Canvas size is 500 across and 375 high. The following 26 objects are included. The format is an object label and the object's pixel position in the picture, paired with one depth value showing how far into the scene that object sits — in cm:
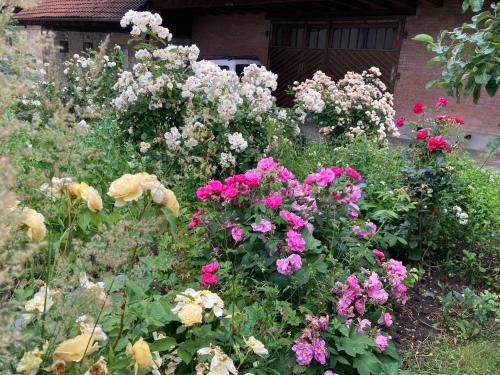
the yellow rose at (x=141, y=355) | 121
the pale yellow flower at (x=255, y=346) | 158
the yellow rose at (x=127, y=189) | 129
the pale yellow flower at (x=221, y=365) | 145
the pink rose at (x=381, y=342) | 229
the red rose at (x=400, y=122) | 425
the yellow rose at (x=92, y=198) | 137
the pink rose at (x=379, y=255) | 272
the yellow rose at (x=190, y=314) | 149
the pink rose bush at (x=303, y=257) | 214
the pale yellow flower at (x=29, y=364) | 105
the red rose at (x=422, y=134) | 375
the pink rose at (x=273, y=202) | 230
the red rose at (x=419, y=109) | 405
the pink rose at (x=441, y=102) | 416
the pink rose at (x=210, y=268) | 201
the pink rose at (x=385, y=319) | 247
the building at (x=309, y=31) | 1224
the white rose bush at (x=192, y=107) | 384
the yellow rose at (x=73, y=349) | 108
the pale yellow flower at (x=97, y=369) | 116
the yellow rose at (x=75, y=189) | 139
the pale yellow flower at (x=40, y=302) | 124
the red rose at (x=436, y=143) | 358
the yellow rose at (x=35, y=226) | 120
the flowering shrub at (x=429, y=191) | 353
